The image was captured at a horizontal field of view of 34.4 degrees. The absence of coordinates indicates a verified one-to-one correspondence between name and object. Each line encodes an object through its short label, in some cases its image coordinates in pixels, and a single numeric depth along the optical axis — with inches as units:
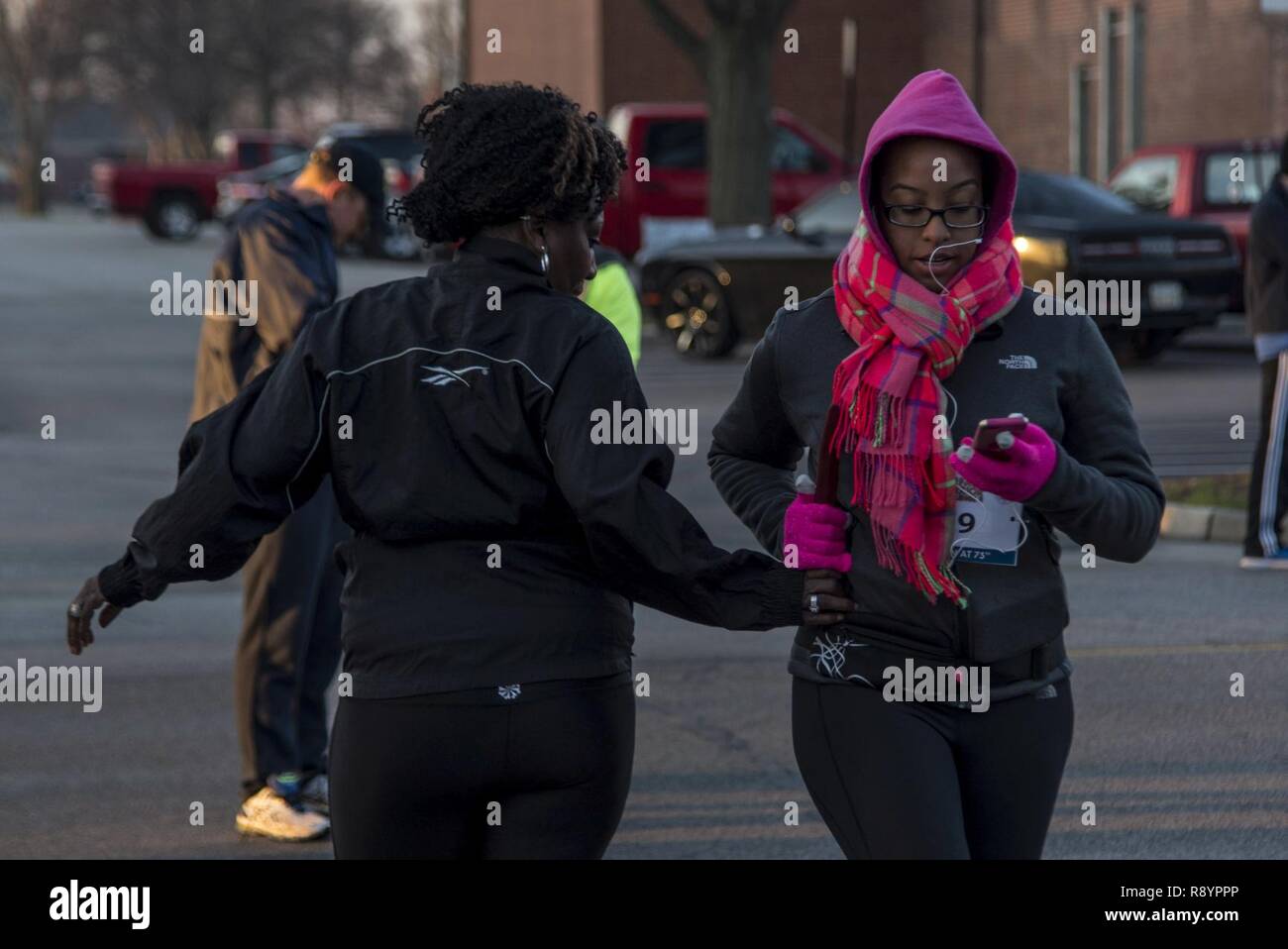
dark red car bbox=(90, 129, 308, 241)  1658.5
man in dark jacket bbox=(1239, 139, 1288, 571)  366.0
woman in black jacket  124.3
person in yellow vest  243.0
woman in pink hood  133.7
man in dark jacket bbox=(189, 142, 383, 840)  228.4
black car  707.4
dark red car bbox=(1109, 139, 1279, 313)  796.6
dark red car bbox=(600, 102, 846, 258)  1003.9
